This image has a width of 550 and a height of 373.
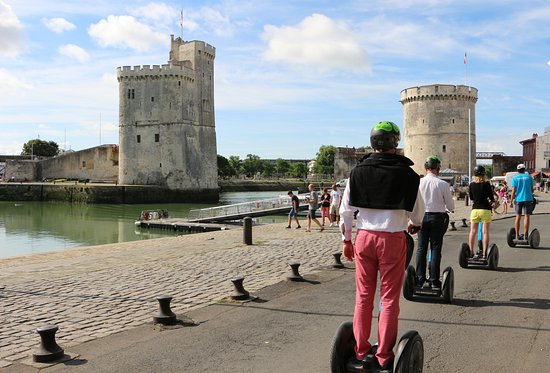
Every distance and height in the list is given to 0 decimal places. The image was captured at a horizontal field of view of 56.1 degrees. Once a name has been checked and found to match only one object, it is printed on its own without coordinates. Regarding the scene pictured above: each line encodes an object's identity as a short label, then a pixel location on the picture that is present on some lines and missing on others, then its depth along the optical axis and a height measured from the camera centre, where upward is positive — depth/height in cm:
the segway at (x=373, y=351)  387 -135
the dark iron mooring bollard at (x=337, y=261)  1045 -164
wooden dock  3216 -296
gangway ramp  3678 -232
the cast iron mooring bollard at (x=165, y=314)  639 -167
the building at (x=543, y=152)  7281 +440
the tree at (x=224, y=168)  12786 +318
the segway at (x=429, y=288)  695 -148
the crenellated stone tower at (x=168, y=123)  6894 +786
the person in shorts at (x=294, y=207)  2282 -115
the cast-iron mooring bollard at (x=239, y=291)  766 -166
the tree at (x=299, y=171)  16512 +322
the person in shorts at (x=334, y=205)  2265 -105
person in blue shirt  1173 -25
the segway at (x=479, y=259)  939 -142
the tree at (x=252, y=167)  16775 +451
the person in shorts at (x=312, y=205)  2097 -100
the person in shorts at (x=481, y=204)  934 -41
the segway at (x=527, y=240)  1225 -140
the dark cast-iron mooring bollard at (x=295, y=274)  907 -165
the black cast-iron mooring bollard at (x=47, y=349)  516 -171
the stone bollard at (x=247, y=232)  1579 -157
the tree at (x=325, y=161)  14175 +562
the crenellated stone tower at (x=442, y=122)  6488 +752
